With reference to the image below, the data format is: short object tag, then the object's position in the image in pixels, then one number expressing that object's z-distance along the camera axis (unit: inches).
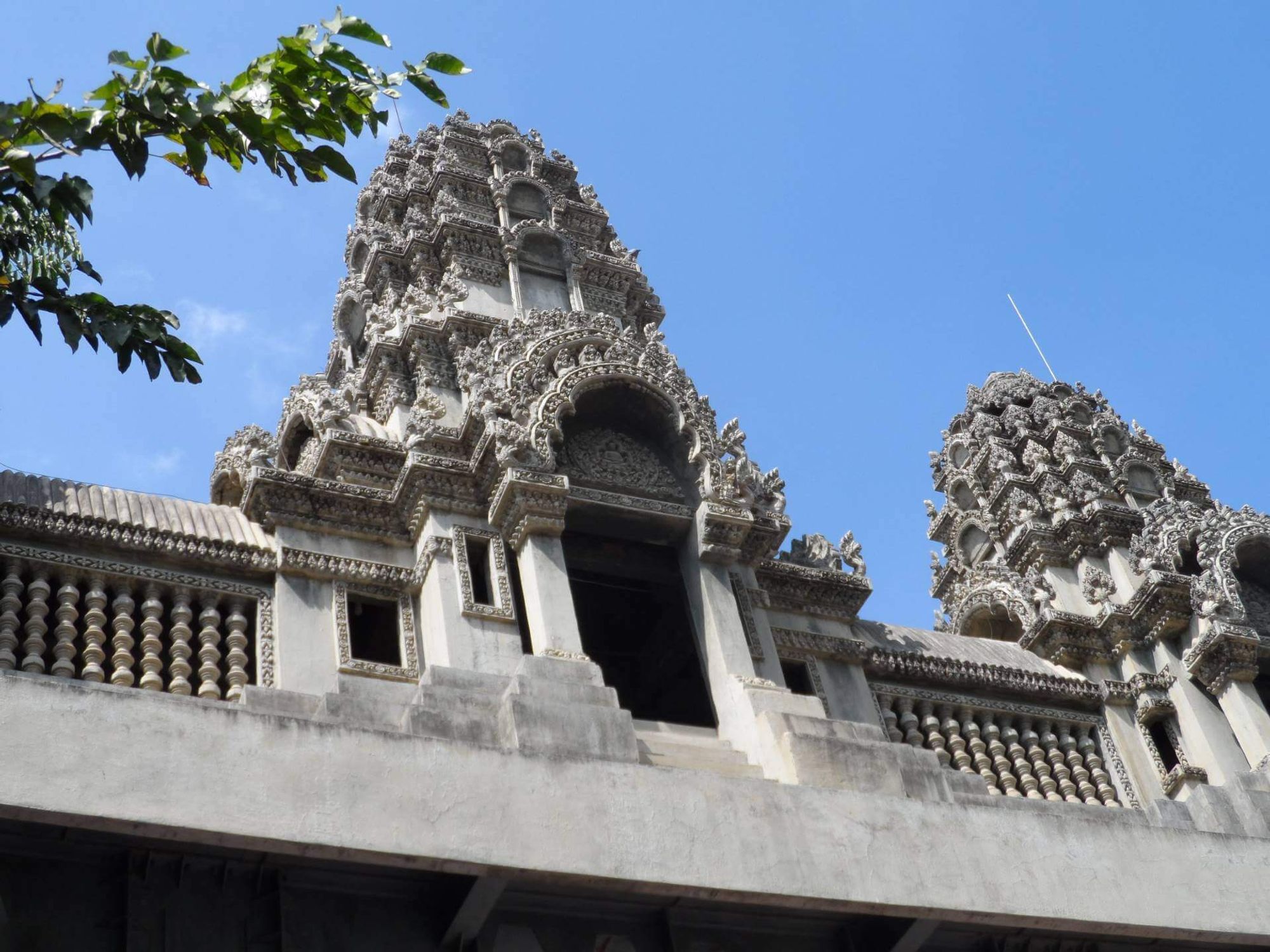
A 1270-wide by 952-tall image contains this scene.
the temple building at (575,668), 367.6
